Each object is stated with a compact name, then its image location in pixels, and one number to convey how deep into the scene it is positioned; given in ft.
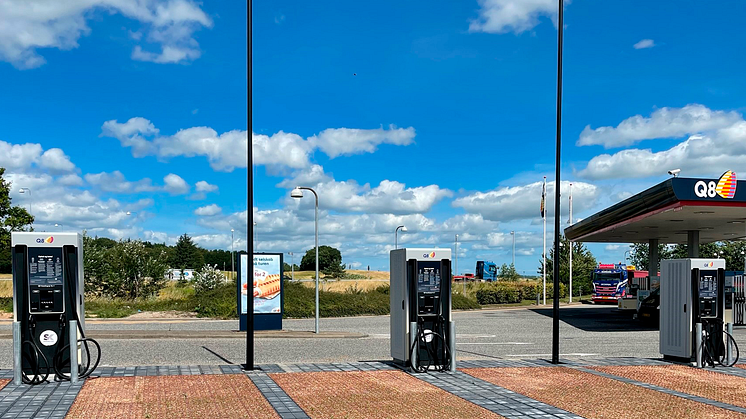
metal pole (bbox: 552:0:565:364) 46.85
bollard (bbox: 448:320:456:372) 42.65
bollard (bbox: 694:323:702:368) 47.22
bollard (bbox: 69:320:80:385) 36.63
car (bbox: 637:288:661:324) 98.43
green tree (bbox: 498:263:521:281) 258.98
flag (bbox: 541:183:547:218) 164.55
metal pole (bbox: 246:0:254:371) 41.81
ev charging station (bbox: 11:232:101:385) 36.70
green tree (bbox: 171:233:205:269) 326.03
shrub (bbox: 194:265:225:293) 132.57
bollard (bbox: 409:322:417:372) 42.09
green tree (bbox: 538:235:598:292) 208.23
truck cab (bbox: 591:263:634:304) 165.27
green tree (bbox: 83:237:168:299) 132.16
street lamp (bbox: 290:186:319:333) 76.28
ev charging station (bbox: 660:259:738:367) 47.73
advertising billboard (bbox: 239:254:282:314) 73.77
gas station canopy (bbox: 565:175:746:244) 71.20
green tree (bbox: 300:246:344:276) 297.53
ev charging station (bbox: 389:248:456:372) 42.70
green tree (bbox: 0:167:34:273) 125.80
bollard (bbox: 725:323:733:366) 48.39
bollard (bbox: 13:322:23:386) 36.19
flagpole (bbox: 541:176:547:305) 165.85
